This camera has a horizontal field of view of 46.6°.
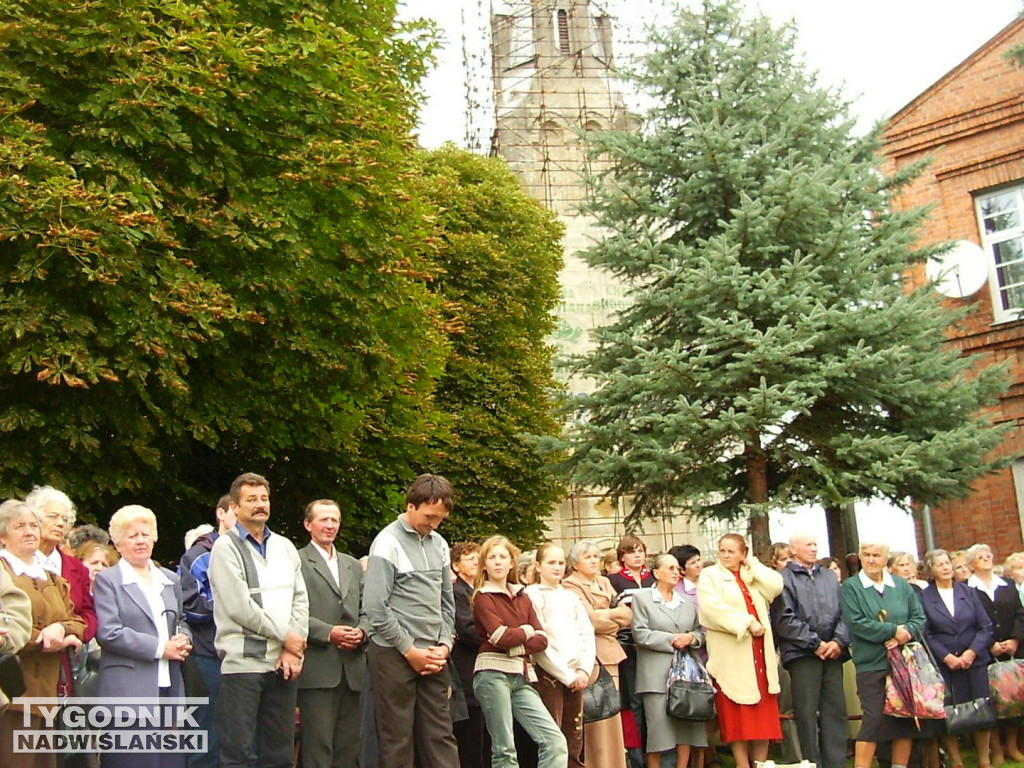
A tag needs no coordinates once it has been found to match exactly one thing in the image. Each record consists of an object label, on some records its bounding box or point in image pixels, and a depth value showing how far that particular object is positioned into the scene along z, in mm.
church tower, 31906
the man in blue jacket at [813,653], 9820
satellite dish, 18953
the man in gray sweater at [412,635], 7242
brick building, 18344
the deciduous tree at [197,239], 11891
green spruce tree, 15125
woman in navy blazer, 10250
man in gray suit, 7629
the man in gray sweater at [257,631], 6867
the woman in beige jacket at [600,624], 9094
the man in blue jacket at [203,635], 7535
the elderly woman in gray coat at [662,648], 9594
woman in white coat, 9484
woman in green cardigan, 9695
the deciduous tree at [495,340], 24531
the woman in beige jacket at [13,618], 5677
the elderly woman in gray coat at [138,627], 6758
